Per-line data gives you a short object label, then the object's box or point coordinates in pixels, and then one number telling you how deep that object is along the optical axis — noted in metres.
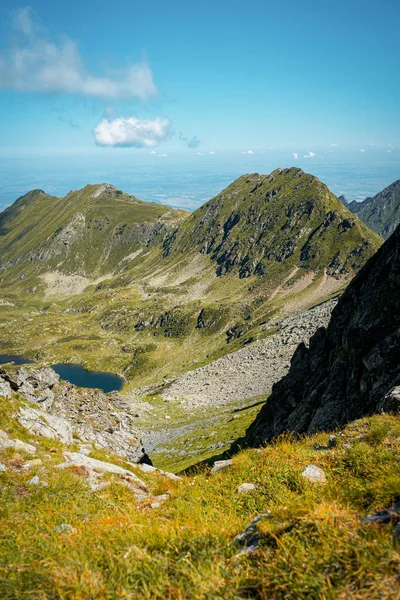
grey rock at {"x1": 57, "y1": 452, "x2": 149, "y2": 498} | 12.80
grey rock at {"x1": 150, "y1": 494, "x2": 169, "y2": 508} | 9.93
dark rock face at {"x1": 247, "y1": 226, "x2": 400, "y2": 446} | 21.34
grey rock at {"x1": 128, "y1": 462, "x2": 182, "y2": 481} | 19.38
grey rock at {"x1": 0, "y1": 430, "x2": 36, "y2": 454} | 15.35
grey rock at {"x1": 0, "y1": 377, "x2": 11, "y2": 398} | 22.70
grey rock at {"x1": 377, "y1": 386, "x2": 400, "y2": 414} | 13.50
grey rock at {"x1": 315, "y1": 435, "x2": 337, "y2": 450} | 10.88
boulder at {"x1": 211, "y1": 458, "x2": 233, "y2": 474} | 12.13
